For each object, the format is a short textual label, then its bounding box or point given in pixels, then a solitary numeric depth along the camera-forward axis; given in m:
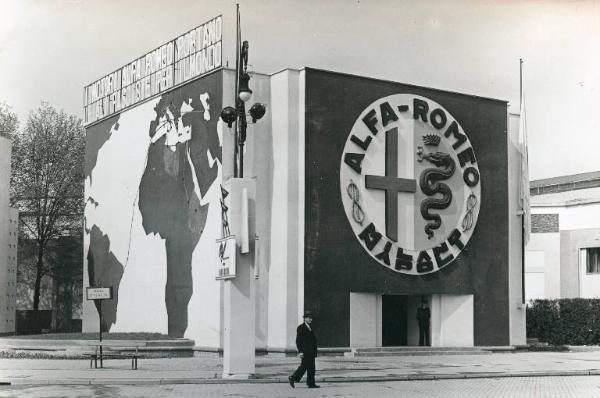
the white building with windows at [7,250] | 43.12
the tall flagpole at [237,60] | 20.77
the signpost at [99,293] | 22.95
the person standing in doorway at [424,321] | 32.22
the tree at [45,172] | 51.62
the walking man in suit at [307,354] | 18.83
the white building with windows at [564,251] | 47.59
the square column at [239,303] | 19.92
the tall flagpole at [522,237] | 34.09
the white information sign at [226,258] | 20.00
